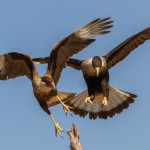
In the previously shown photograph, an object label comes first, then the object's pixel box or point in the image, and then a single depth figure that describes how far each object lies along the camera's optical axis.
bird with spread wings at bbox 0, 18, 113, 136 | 11.67
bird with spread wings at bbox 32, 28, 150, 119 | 14.03
